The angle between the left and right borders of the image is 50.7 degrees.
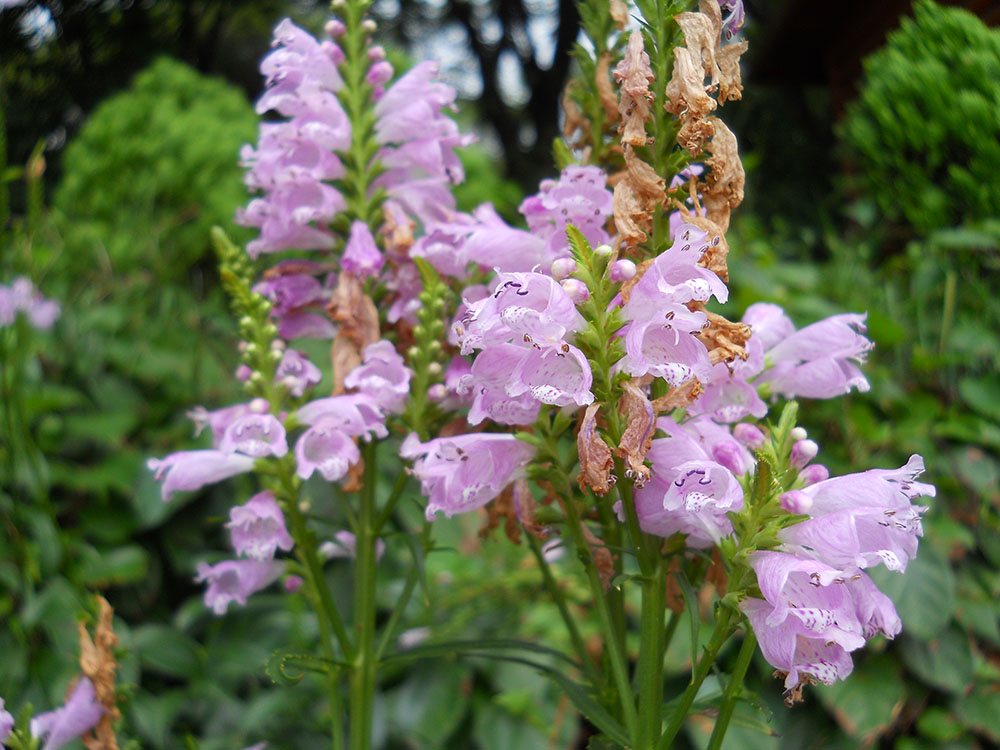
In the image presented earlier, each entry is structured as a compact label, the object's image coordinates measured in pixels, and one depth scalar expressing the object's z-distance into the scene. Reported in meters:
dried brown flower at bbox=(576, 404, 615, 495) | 0.19
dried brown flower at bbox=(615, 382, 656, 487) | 0.19
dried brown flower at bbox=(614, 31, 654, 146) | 0.21
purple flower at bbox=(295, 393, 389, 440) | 0.24
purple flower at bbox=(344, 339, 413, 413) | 0.25
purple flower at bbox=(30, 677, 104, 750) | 0.25
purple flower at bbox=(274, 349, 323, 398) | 0.25
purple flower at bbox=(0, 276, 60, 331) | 0.37
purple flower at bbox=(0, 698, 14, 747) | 0.21
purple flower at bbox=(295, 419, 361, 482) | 0.24
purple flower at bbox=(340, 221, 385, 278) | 0.26
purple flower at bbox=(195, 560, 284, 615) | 0.27
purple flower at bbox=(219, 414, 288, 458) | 0.24
